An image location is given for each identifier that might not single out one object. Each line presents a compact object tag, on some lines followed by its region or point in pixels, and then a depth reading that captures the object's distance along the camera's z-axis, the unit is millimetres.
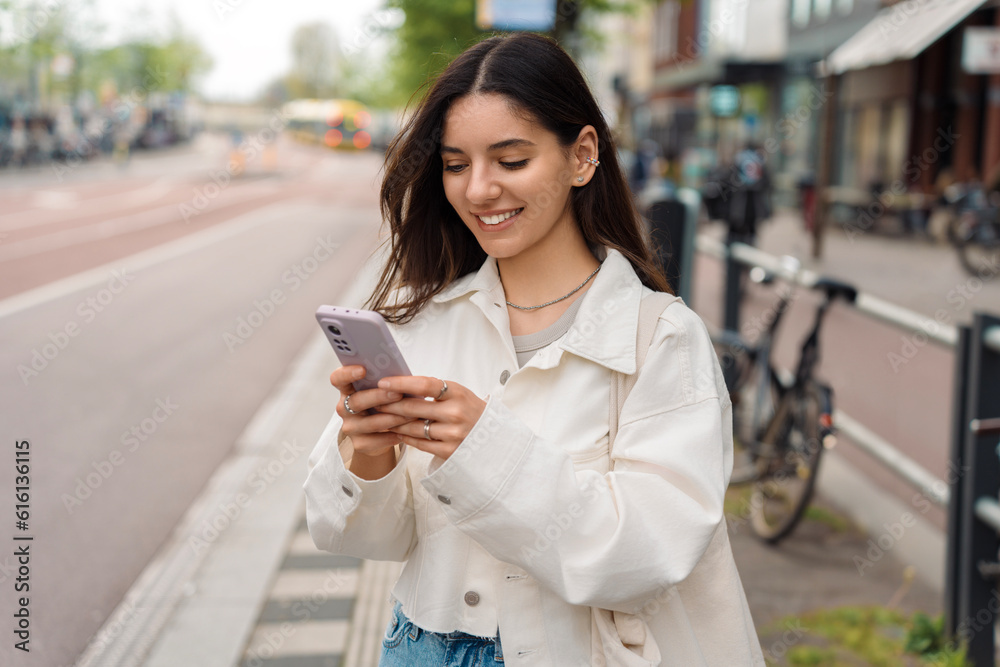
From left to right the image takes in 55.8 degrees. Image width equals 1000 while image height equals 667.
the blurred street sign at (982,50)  9664
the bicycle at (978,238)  12891
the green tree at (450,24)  10656
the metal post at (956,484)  3010
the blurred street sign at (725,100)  27406
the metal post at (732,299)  5848
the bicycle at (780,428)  4199
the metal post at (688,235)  4484
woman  1402
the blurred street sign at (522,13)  7582
